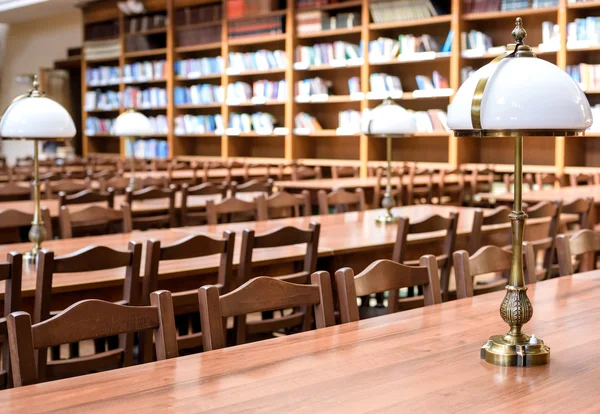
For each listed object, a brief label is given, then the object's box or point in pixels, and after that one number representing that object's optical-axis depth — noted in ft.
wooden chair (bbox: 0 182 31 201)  18.58
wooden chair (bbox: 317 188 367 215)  16.72
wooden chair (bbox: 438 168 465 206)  24.07
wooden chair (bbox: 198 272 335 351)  6.21
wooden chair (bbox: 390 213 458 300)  11.23
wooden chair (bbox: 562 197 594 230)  14.90
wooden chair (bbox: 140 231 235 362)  8.98
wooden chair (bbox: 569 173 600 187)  23.47
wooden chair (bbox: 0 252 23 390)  7.60
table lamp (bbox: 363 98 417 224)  14.03
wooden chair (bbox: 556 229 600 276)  9.25
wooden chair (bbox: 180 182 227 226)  17.56
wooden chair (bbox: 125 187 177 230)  16.43
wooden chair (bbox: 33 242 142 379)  8.31
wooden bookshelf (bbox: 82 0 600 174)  27.61
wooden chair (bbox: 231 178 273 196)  20.66
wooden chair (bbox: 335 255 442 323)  7.02
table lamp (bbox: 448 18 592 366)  5.13
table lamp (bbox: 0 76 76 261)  10.44
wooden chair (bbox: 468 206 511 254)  12.35
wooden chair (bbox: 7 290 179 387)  5.64
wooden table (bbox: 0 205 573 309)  9.23
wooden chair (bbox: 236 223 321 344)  10.19
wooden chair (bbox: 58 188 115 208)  16.01
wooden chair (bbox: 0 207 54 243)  12.78
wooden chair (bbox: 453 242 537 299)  8.00
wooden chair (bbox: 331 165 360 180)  27.69
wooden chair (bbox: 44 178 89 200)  18.80
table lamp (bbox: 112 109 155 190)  20.85
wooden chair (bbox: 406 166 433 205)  22.89
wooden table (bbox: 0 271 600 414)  4.71
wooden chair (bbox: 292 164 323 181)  26.32
